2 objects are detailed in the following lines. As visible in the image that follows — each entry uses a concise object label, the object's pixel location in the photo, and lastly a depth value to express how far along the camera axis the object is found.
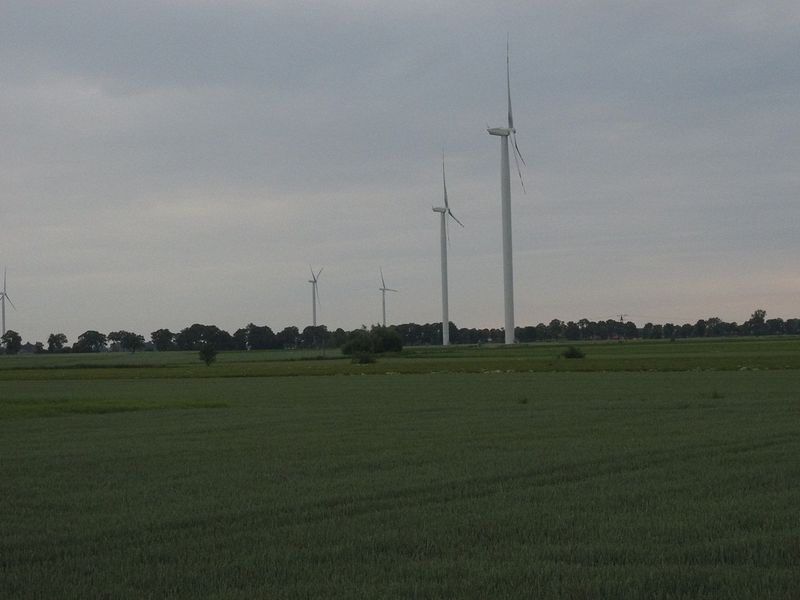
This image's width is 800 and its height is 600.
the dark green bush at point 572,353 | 101.39
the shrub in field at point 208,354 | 125.00
